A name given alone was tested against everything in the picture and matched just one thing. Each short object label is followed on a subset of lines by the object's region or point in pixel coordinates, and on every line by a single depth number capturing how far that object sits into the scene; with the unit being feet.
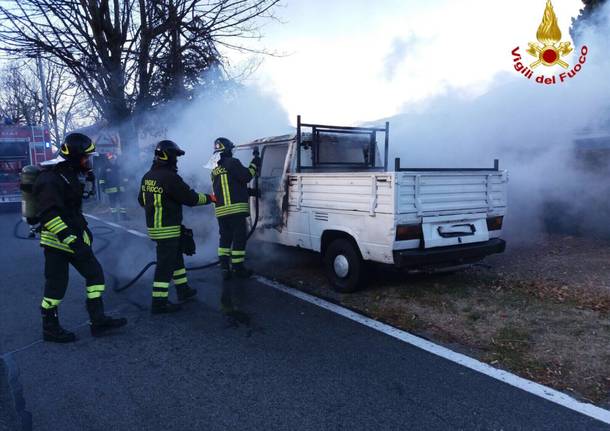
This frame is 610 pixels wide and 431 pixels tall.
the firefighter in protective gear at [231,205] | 19.02
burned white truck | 14.62
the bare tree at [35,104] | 102.32
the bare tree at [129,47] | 36.17
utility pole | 58.20
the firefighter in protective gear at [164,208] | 15.52
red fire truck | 53.42
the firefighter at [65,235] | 12.78
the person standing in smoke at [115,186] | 39.04
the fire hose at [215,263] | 18.29
